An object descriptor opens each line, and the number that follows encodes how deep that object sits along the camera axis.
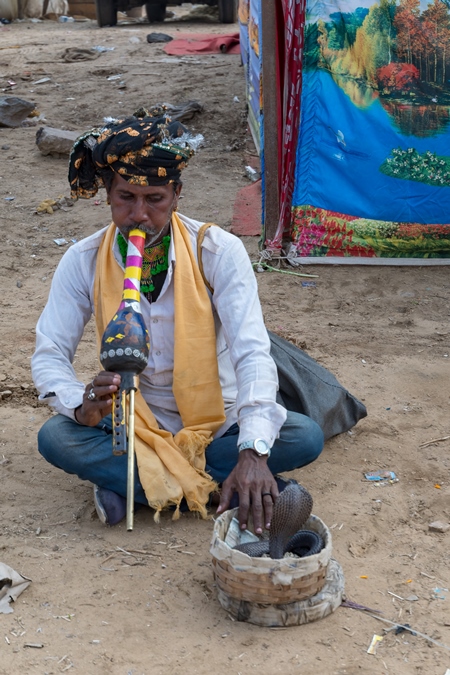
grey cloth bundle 6.30
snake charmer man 5.30
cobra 4.57
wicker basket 4.42
